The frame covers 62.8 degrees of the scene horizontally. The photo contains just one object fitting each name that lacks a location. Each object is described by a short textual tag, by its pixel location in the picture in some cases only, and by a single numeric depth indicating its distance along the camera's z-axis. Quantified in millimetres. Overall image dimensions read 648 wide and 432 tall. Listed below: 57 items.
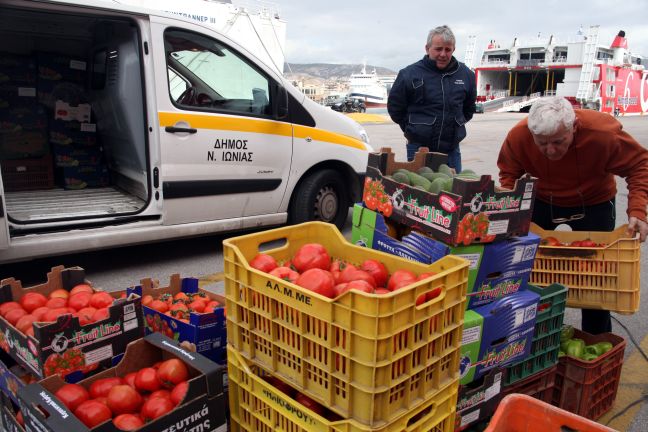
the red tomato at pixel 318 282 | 1893
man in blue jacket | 5078
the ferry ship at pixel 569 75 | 48906
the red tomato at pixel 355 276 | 2082
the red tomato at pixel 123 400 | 2021
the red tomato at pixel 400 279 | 2010
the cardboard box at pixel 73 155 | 6168
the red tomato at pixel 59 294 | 2717
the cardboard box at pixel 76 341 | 2117
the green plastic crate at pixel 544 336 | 2693
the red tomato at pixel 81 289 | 2752
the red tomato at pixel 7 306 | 2523
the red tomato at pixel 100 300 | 2623
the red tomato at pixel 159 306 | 2850
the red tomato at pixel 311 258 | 2268
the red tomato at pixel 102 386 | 2105
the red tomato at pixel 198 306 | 2869
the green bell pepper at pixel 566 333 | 3108
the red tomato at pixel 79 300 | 2609
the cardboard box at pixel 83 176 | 6133
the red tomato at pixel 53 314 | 2425
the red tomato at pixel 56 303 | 2605
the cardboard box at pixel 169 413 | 1763
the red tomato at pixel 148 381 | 2141
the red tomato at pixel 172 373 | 2117
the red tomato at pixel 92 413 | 1936
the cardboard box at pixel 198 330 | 2520
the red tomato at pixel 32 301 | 2607
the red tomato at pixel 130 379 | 2178
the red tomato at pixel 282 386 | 2020
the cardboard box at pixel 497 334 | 2369
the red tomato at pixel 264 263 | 2135
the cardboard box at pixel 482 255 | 2426
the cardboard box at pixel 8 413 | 2162
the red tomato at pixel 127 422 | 1910
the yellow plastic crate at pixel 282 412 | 1753
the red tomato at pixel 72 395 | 2006
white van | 4469
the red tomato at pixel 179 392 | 1971
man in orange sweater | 2939
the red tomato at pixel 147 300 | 2894
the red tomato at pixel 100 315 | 2385
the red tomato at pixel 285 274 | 2021
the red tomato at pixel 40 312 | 2453
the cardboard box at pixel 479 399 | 2430
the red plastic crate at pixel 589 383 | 2748
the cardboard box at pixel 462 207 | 2326
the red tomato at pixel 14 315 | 2461
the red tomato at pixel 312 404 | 1920
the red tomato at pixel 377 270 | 2189
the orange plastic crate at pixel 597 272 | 2875
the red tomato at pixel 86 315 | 2323
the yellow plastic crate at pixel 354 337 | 1614
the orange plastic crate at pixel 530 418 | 1557
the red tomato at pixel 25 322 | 2365
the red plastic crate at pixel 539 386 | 2699
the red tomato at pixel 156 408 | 1964
